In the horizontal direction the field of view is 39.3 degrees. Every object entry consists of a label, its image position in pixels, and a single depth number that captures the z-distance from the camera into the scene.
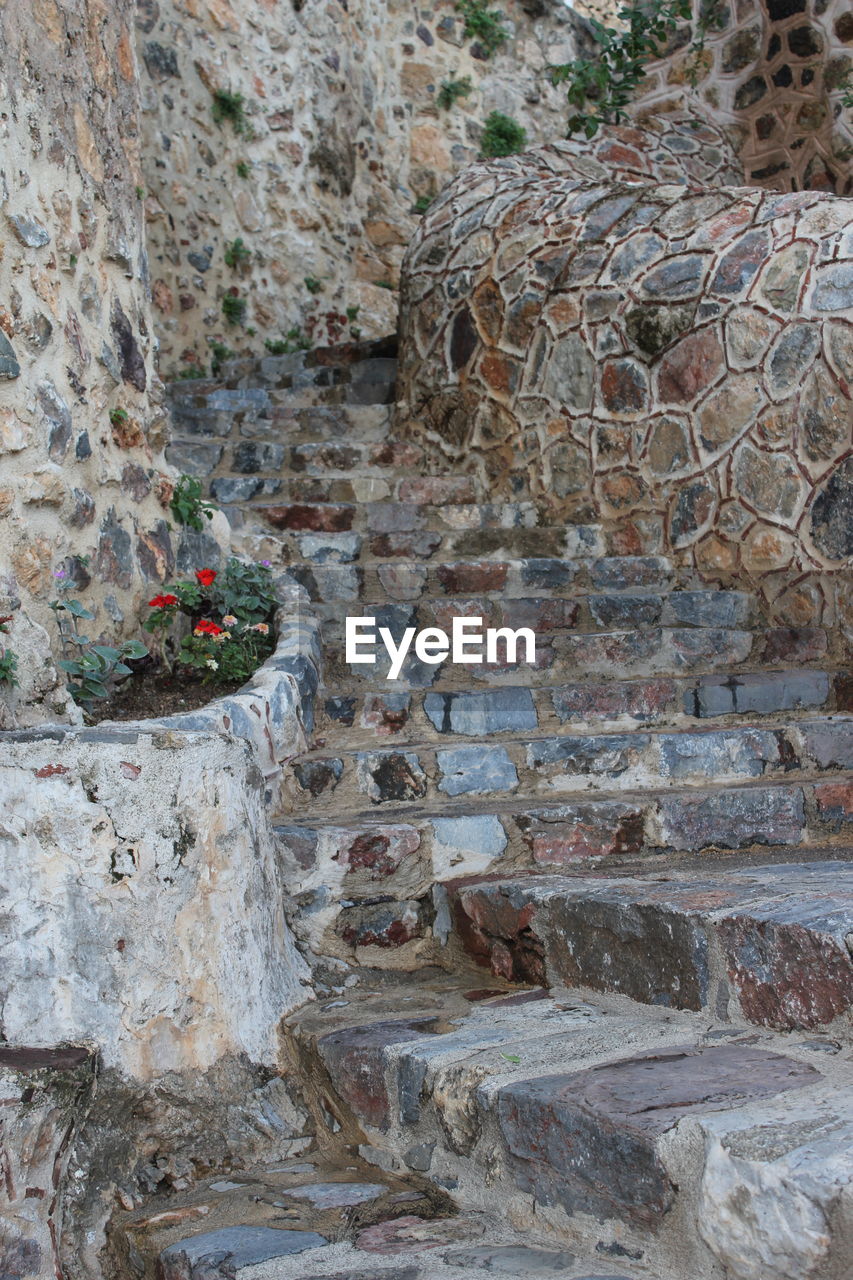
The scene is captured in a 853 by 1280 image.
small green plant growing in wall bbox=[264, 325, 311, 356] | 7.32
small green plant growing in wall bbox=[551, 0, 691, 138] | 6.69
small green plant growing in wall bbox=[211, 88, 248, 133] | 7.02
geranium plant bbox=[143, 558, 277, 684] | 3.01
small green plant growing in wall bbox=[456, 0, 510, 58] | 8.48
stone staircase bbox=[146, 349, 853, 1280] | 1.45
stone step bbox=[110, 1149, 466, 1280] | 1.56
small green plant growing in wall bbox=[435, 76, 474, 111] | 8.43
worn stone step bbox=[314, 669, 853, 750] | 3.22
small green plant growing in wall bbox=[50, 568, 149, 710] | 2.61
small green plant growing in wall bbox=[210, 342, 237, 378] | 7.04
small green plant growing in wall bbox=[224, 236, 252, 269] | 7.16
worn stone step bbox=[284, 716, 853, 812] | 2.92
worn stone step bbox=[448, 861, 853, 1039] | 1.71
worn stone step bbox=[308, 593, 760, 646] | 3.68
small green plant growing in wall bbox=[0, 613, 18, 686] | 2.29
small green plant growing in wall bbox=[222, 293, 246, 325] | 7.15
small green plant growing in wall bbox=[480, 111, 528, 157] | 8.62
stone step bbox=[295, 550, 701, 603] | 3.89
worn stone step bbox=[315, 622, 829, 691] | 3.49
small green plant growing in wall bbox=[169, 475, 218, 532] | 3.44
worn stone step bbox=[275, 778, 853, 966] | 2.53
